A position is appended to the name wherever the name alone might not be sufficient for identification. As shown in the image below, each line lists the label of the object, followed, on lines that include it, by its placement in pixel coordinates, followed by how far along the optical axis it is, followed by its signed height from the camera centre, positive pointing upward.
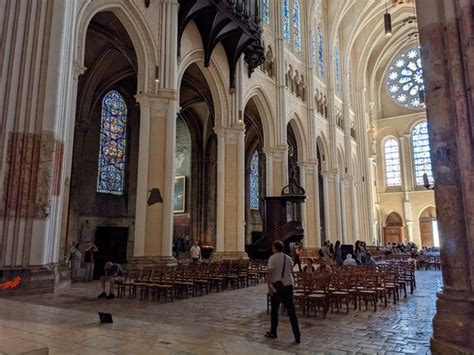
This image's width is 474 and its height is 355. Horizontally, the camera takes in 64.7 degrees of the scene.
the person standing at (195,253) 15.98 -0.46
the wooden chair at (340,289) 7.24 -0.96
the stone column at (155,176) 12.80 +2.31
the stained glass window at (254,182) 31.66 +5.06
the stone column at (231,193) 17.58 +2.30
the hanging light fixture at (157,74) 13.69 +6.07
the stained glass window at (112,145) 21.27 +5.58
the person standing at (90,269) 14.21 -1.02
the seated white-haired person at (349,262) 12.25 -0.66
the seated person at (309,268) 9.93 -0.69
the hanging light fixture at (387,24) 17.44 +10.02
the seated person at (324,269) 9.08 -0.69
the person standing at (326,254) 12.96 -0.44
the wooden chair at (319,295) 6.85 -0.98
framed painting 27.70 +3.49
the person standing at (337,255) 15.81 -0.56
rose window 41.06 +17.98
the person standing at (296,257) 15.04 -0.62
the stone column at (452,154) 4.11 +1.01
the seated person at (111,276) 8.96 -0.85
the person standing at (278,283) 5.14 -0.57
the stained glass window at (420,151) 39.47 +9.57
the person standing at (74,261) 13.68 -0.69
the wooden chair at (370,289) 7.59 -0.98
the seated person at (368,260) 15.51 -0.74
